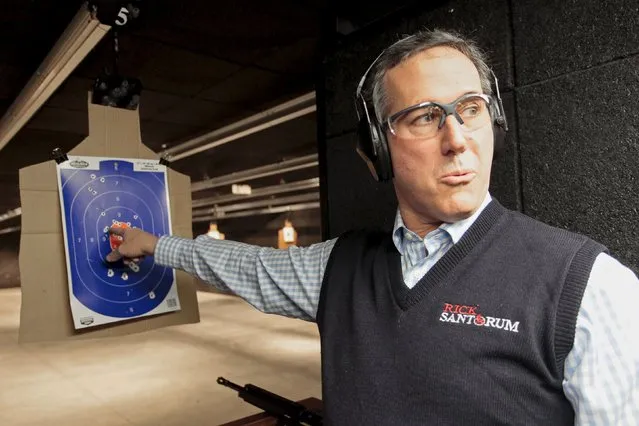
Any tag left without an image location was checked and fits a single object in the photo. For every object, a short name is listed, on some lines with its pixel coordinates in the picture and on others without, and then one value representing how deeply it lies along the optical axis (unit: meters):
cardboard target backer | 1.13
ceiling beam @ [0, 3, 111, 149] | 1.81
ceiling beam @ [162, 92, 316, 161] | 2.88
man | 0.57
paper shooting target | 1.19
